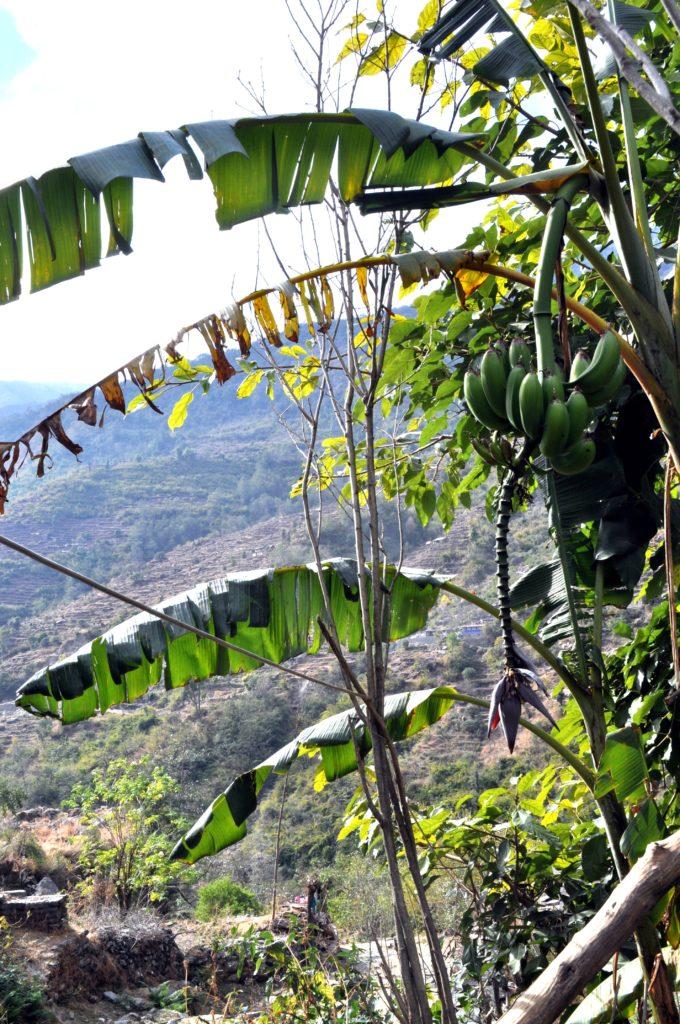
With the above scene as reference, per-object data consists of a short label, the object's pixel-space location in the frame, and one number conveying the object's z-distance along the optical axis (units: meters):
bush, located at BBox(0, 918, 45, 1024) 5.44
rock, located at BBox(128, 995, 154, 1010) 6.68
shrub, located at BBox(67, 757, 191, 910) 8.70
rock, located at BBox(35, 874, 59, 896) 9.30
